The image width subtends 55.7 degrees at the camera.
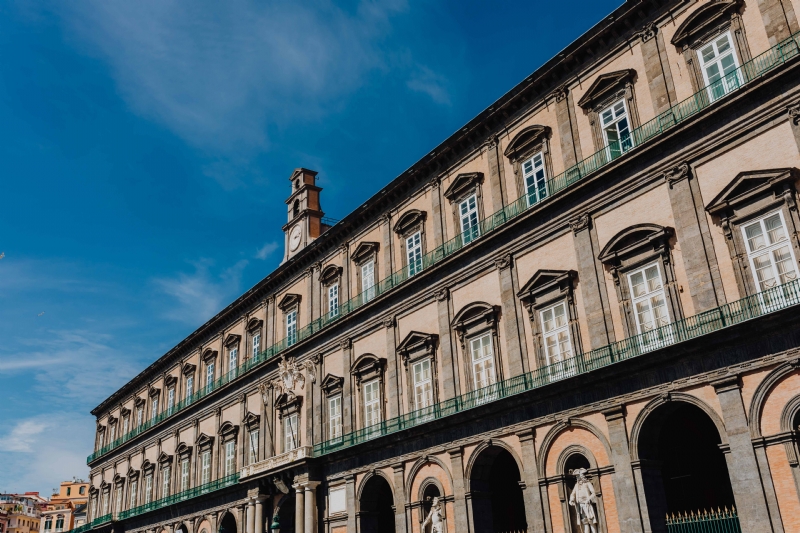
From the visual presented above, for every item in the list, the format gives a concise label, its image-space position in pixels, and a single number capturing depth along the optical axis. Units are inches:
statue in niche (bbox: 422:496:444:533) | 928.3
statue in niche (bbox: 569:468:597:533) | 747.4
